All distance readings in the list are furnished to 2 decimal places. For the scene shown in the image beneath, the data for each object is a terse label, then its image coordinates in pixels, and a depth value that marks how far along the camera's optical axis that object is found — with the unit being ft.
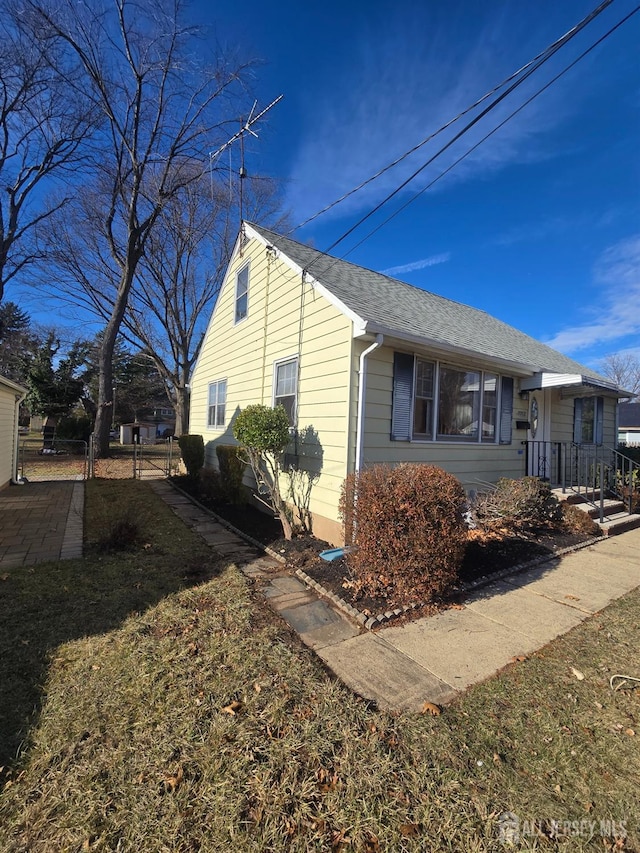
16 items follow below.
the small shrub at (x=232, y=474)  27.17
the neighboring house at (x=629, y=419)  94.27
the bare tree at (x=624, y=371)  139.23
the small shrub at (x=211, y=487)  29.91
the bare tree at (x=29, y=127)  42.06
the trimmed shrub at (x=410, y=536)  12.32
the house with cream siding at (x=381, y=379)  17.89
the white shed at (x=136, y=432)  86.67
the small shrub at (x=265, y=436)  19.25
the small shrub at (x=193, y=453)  37.09
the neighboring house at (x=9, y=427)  30.91
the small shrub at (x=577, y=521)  21.07
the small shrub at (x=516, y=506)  19.57
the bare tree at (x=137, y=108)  38.52
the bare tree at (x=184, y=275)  63.57
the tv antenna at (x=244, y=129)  23.28
